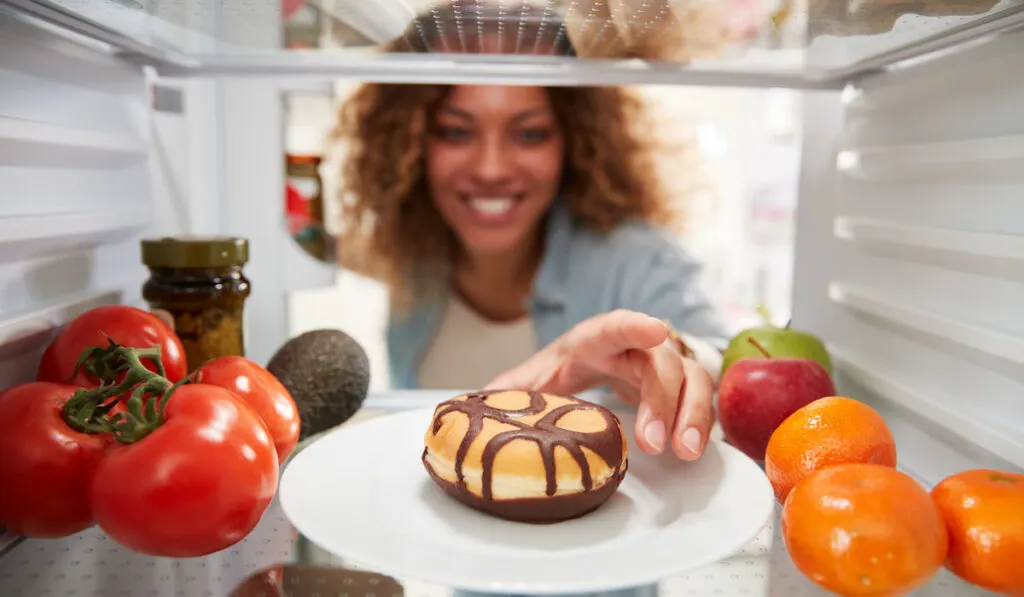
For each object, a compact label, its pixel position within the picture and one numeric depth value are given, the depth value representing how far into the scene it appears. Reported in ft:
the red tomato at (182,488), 1.86
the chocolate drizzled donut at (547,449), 2.15
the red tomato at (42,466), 1.99
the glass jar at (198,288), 2.85
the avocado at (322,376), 2.90
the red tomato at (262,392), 2.44
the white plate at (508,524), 1.82
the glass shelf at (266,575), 1.96
